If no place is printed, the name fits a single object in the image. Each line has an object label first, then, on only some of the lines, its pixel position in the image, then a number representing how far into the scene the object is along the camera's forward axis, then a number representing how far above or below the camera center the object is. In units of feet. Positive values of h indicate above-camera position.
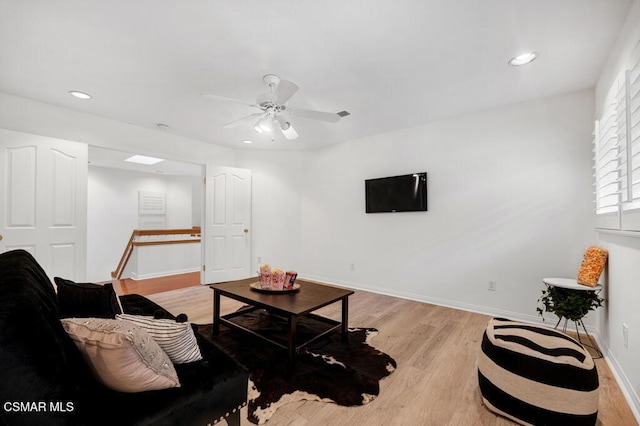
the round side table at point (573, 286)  7.81 -1.97
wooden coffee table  6.95 -2.29
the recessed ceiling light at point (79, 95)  9.80 +4.23
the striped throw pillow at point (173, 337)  4.01 -1.72
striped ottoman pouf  4.79 -2.86
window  5.61 +1.45
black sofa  2.52 -1.70
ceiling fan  7.68 +3.15
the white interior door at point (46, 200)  9.72 +0.57
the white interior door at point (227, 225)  15.71 -0.50
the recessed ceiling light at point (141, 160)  18.74 +3.76
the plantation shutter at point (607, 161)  6.75 +1.47
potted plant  7.78 -2.39
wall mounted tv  12.89 +1.05
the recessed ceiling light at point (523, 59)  7.60 +4.26
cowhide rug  5.91 -3.72
